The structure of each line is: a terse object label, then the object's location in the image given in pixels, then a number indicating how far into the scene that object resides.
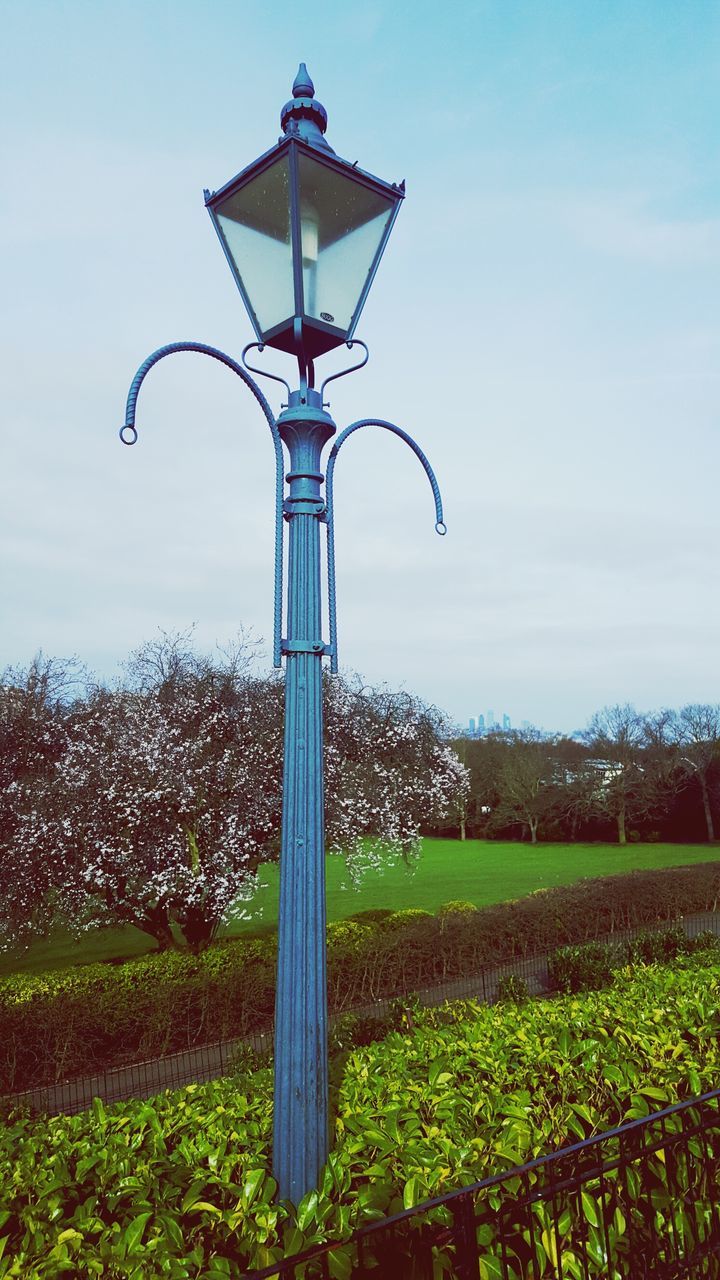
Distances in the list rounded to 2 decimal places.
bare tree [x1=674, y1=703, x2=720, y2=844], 46.64
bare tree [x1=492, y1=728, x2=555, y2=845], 50.09
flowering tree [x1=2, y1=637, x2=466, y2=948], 14.87
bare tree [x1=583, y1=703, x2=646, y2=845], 47.62
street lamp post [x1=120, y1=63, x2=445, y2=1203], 2.90
